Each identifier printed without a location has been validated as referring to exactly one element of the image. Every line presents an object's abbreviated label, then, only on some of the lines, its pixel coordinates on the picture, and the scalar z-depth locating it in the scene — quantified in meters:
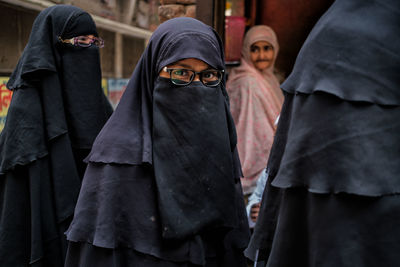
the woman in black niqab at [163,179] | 1.74
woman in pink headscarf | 3.83
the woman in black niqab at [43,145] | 2.32
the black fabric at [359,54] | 1.12
